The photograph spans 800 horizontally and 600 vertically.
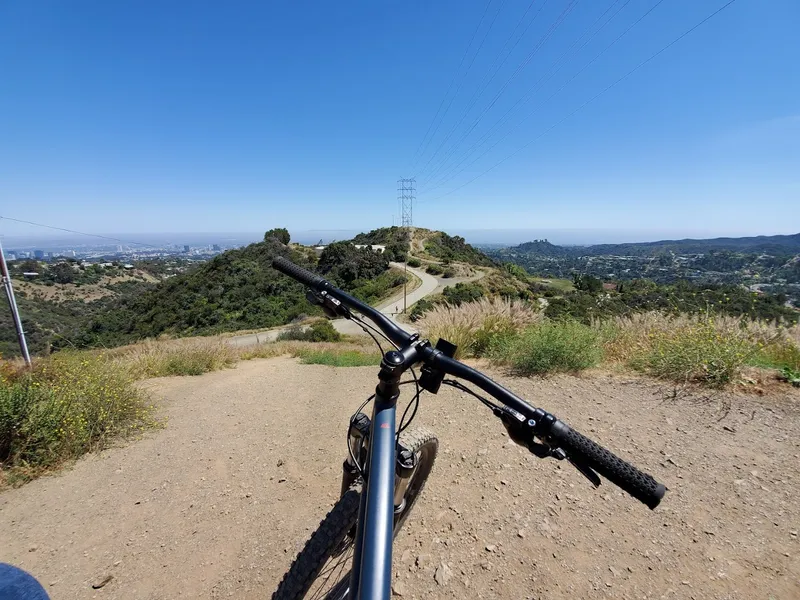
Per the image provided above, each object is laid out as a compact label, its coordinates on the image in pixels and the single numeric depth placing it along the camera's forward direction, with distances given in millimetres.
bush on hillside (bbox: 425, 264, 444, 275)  40700
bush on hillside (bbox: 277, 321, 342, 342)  16047
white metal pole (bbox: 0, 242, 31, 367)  5574
